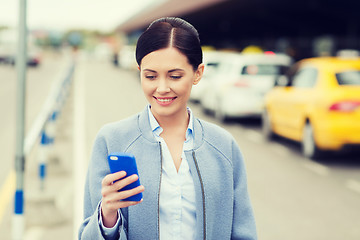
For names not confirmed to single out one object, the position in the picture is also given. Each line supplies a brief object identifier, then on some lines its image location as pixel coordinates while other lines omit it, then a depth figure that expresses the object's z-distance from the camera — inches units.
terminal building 840.9
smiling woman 77.2
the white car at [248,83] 570.3
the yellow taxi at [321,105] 360.2
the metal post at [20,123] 157.1
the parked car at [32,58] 1809.1
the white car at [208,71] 733.9
